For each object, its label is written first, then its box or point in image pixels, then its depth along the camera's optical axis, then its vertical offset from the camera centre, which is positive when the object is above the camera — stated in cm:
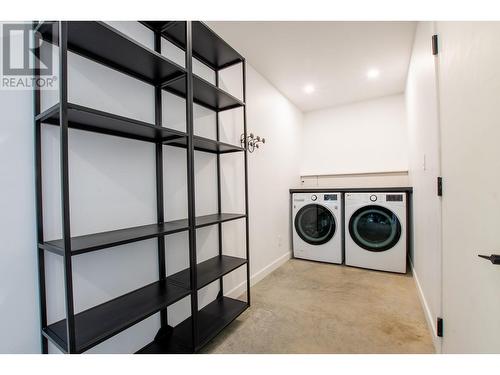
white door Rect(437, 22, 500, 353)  76 +0
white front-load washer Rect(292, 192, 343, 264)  304 -58
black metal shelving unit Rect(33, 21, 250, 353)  93 +6
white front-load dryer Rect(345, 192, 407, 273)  270 -59
